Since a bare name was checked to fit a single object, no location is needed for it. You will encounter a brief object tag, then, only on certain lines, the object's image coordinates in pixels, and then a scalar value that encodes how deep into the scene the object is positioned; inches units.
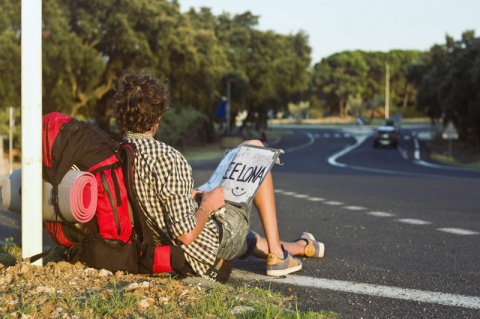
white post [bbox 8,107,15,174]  847.8
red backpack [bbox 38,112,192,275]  187.6
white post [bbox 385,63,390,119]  4525.1
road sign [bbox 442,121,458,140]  1769.2
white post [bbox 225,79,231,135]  2556.6
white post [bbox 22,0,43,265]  190.7
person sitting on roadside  189.0
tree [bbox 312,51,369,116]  5157.5
